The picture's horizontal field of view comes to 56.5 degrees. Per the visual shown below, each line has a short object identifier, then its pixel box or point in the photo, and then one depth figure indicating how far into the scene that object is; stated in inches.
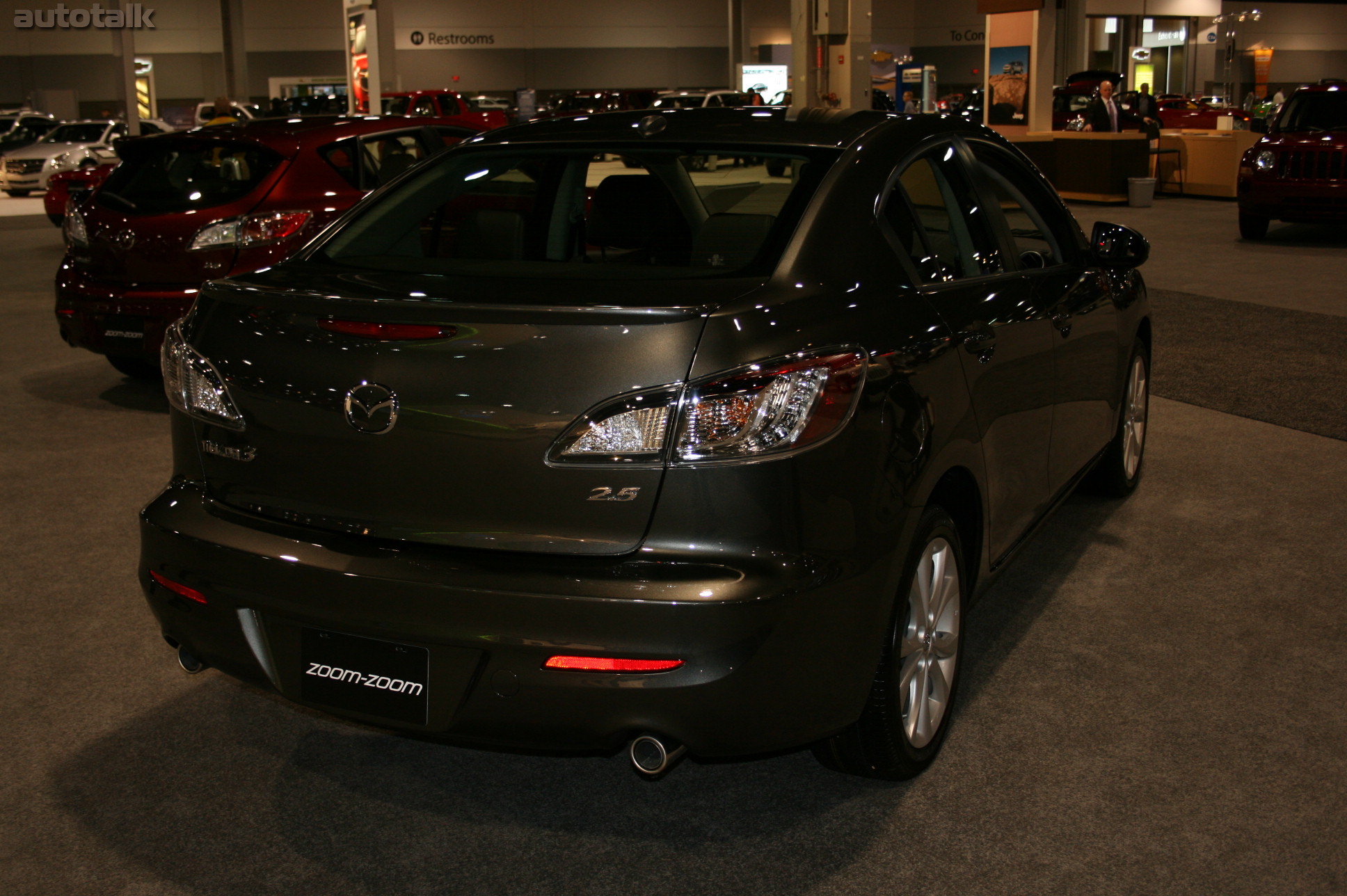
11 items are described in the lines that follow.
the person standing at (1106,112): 775.7
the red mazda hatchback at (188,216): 274.5
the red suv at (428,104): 938.1
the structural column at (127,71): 1342.5
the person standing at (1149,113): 792.3
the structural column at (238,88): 1956.2
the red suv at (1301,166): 554.9
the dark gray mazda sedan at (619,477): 91.0
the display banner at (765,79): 1785.2
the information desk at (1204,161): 792.3
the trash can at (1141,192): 754.8
